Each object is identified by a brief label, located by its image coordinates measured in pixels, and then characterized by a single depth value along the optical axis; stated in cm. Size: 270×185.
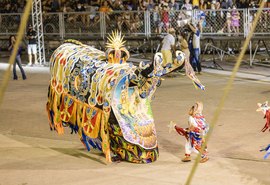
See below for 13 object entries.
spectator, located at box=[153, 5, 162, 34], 2152
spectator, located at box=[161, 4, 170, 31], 2109
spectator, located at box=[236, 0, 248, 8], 2266
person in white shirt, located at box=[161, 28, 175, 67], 1775
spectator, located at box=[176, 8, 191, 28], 2075
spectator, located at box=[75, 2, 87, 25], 2571
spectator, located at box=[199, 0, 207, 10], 2234
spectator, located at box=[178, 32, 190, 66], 1806
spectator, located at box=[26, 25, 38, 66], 2230
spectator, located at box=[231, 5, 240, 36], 2006
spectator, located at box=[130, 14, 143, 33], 2217
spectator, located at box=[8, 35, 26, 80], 1901
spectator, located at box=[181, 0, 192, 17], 2179
